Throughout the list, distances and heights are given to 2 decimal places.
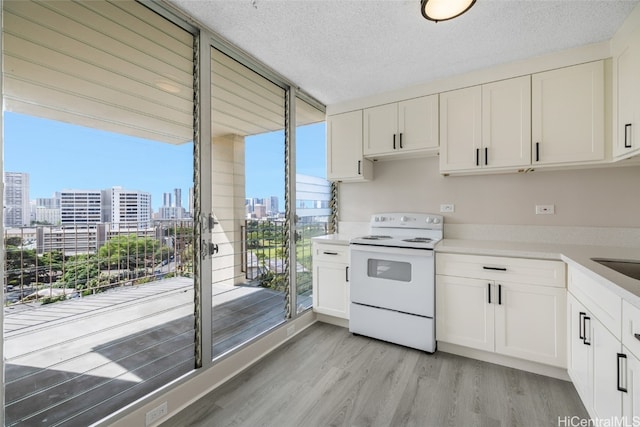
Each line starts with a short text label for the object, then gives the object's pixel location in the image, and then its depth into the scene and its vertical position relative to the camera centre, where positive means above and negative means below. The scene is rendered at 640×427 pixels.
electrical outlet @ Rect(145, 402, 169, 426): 1.54 -1.15
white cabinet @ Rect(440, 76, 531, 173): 2.27 +0.75
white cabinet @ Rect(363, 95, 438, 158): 2.62 +0.84
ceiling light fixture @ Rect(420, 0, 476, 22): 1.44 +1.10
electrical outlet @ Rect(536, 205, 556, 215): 2.42 +0.02
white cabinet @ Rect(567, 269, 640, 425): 1.11 -0.70
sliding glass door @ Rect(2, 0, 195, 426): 1.32 +0.15
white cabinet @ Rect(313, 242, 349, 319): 2.80 -0.70
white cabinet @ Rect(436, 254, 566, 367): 1.95 -0.75
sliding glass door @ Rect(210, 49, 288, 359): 2.39 +0.32
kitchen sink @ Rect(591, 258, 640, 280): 1.72 -0.34
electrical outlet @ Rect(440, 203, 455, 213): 2.83 +0.04
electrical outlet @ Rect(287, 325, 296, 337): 2.62 -1.14
